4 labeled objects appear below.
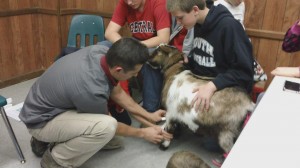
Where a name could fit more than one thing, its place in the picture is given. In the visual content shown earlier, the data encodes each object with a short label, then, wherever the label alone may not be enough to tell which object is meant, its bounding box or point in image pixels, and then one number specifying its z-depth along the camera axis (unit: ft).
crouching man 5.01
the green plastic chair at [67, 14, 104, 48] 9.09
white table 2.56
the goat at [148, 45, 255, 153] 5.60
